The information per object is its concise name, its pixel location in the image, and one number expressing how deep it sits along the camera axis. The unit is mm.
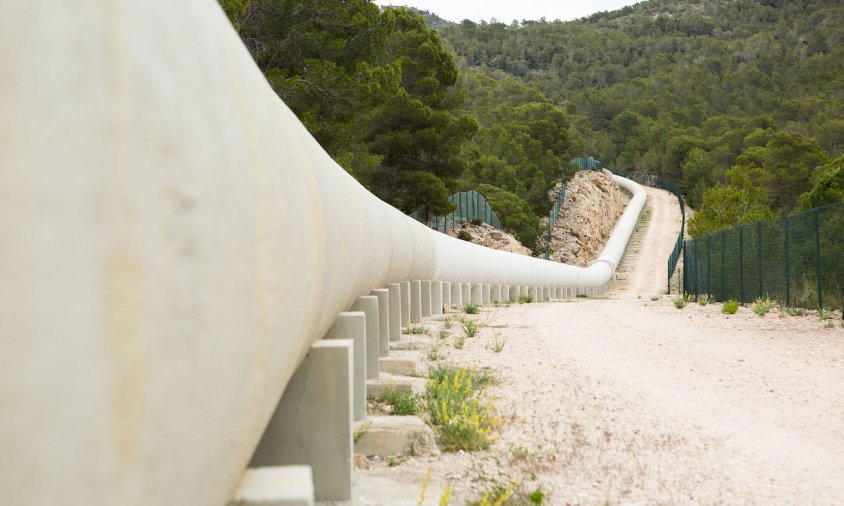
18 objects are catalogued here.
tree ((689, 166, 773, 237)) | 47750
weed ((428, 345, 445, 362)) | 7818
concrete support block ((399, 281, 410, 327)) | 9577
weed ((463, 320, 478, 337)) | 10609
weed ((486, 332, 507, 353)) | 9186
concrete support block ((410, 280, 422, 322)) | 11070
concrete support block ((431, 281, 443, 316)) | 13562
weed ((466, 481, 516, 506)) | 3288
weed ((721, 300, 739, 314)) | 18250
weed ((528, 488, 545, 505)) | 3357
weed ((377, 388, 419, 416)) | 5062
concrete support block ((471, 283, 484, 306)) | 18545
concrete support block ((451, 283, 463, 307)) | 15961
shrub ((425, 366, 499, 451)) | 4461
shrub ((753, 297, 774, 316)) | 17073
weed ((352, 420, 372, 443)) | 4195
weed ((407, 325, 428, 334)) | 10297
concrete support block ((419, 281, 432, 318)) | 12230
